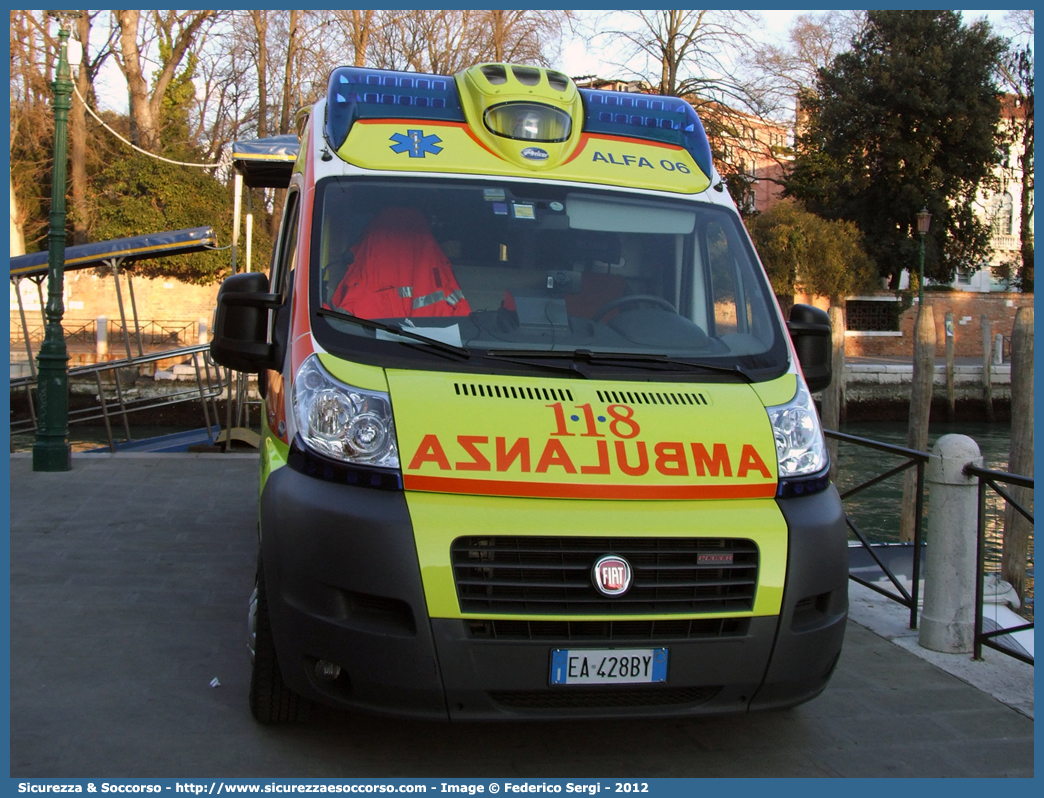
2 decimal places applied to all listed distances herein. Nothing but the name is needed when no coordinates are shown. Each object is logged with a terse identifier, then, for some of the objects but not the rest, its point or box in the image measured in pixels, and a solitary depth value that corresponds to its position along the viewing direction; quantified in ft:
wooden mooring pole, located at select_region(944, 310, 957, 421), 110.73
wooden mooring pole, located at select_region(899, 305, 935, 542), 51.21
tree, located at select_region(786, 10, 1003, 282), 136.56
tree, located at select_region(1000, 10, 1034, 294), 149.69
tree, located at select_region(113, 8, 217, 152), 119.44
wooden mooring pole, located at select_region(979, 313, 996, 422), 112.06
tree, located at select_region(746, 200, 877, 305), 122.21
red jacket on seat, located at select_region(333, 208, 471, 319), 13.85
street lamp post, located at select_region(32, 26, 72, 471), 35.37
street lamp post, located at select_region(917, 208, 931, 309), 115.15
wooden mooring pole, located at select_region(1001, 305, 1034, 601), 39.52
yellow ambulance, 11.76
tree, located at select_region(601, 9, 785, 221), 103.81
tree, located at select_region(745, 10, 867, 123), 136.93
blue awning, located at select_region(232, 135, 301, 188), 35.40
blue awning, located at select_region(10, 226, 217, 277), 43.88
